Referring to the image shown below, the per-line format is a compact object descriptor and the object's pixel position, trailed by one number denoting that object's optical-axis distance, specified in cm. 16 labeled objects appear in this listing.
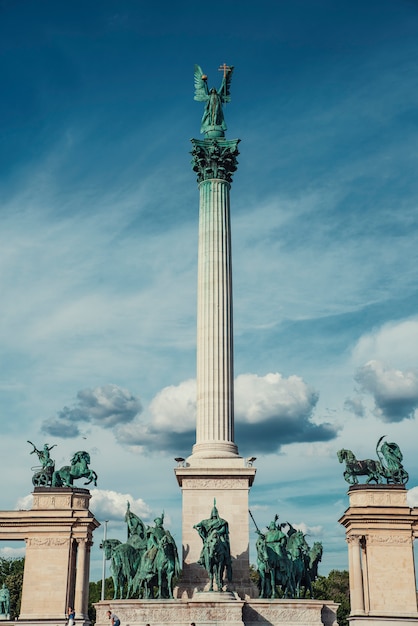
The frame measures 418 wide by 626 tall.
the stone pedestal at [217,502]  4266
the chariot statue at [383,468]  6388
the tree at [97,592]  10191
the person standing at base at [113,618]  3616
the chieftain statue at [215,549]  3934
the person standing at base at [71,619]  4748
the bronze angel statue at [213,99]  5212
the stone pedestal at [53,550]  6269
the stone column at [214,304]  4572
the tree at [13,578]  9794
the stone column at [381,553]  6050
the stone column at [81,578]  6331
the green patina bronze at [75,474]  6712
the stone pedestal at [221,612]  3781
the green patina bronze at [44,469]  6694
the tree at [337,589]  9750
